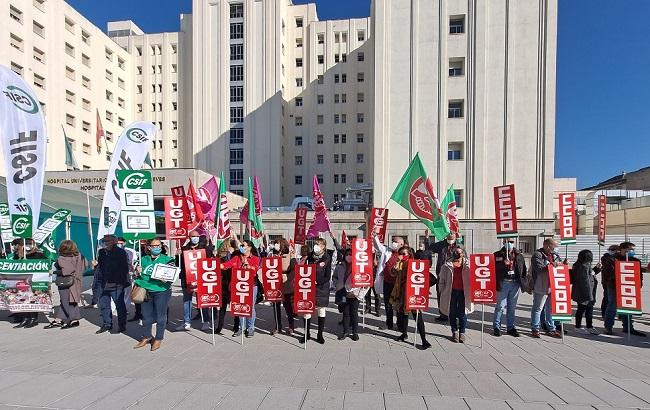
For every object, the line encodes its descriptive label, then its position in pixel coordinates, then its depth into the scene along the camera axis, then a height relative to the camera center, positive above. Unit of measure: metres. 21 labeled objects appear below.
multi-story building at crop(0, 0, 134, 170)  33.16 +13.74
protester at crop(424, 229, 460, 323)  8.05 -1.22
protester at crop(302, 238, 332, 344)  6.55 -1.47
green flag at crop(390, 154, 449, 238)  9.38 +0.04
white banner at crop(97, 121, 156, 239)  8.44 +0.84
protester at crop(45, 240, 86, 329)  7.33 -1.74
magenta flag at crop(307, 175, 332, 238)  10.98 -0.63
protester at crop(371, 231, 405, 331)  7.12 -1.48
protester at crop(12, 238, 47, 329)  7.48 -1.23
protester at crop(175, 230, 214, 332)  7.36 -1.90
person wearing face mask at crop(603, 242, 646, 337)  7.34 -2.20
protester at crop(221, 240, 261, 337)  6.87 -1.24
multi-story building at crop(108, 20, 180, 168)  50.66 +15.26
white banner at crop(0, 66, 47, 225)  7.73 +1.24
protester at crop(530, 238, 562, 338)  7.14 -1.73
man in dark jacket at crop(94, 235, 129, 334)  7.13 -1.59
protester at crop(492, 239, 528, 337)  7.26 -1.71
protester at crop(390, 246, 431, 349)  6.67 -1.79
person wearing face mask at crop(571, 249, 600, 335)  7.50 -1.88
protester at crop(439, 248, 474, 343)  6.68 -1.78
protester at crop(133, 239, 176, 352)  6.11 -1.74
